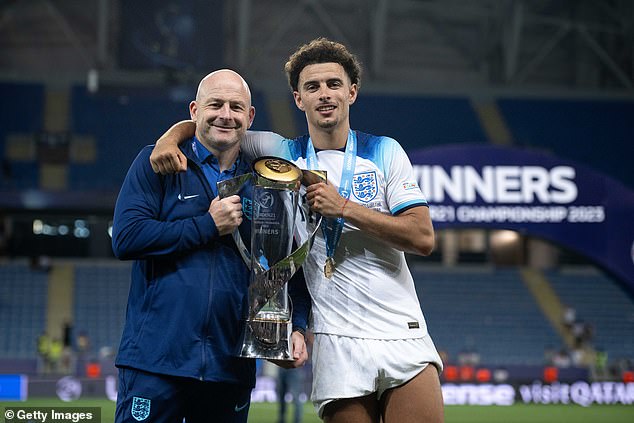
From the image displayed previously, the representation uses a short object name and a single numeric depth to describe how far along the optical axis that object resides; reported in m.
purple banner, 8.92
